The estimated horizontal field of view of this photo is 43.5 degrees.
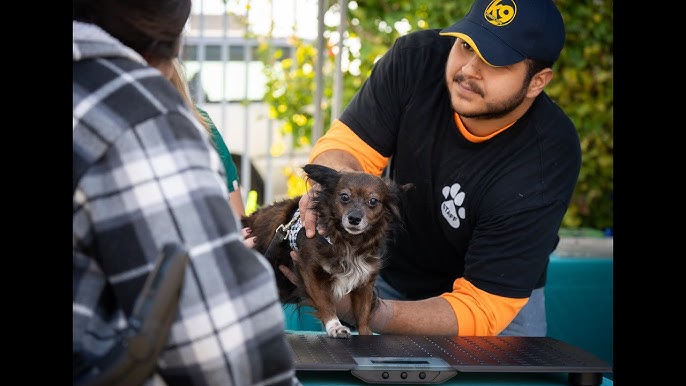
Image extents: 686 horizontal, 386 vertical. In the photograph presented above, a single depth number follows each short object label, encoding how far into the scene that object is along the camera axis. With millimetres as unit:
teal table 3902
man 2773
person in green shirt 3012
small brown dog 2557
